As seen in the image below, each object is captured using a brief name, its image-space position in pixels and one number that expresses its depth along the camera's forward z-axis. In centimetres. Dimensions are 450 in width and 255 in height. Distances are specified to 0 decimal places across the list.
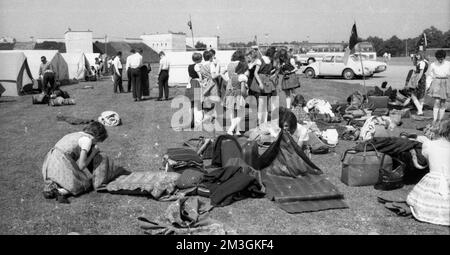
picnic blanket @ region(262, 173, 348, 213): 543
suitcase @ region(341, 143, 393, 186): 614
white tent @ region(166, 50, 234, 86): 1973
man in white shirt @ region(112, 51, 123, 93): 1834
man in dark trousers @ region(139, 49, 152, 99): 1563
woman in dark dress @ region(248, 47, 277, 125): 923
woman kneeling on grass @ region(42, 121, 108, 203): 573
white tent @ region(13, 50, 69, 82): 2303
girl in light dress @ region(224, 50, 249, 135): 884
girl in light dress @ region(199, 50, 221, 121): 960
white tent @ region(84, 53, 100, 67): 3319
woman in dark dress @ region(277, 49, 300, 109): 1092
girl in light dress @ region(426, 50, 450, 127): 997
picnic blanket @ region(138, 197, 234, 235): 468
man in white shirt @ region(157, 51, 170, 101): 1427
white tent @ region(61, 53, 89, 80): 2702
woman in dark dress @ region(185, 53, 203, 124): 1028
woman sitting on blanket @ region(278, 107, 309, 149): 769
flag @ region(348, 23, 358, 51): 1195
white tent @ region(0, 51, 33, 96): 1880
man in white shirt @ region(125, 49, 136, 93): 1500
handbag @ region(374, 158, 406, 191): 595
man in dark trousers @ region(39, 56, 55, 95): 1642
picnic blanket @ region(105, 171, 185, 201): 578
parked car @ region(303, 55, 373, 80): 2423
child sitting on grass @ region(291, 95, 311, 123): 1028
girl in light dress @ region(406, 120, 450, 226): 477
